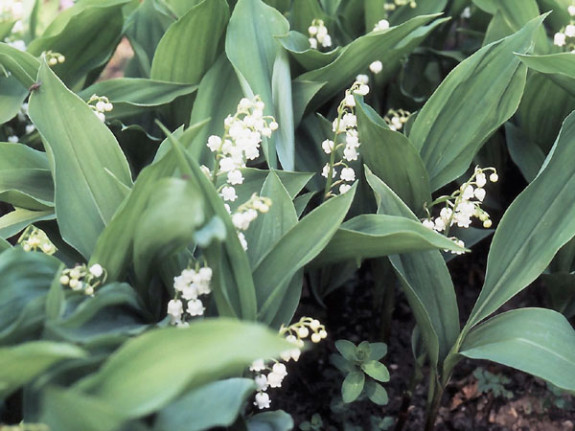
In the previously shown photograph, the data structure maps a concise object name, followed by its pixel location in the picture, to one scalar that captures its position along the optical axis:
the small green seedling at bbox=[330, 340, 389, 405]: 0.54
